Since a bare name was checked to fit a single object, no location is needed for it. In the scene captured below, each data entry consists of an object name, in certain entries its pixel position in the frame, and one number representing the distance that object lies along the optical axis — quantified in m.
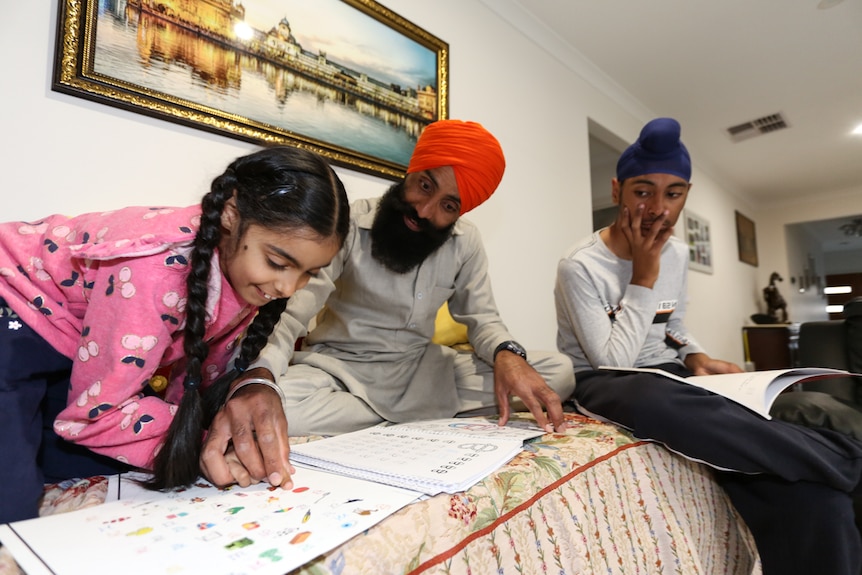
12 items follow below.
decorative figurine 5.07
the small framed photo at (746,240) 4.90
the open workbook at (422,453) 0.57
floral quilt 0.47
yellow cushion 1.51
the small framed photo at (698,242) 3.74
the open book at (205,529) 0.37
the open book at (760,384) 0.83
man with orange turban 1.12
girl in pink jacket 0.57
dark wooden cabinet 3.96
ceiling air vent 3.42
